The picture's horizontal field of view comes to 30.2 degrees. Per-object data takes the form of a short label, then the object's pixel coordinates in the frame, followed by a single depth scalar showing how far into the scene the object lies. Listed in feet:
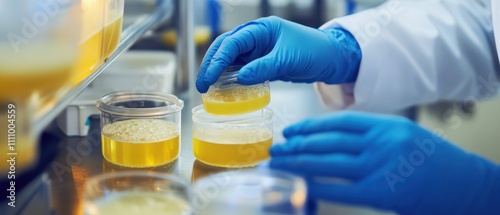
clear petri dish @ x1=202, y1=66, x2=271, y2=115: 2.41
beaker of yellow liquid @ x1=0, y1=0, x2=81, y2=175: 1.78
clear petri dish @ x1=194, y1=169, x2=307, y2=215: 1.83
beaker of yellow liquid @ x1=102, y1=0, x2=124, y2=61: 2.21
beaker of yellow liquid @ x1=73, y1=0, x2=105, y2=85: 1.99
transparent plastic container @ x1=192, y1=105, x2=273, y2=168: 2.45
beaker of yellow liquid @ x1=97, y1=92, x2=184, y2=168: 2.45
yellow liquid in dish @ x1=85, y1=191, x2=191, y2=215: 1.88
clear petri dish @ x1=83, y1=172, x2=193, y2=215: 1.89
